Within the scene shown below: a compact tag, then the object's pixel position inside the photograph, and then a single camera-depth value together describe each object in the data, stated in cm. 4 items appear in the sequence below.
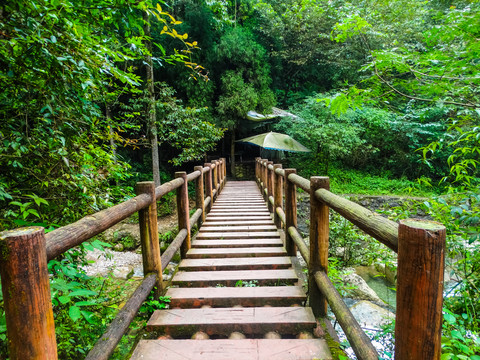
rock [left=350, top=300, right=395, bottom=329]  346
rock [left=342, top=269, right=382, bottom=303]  434
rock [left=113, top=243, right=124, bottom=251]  757
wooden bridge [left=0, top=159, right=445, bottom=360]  74
